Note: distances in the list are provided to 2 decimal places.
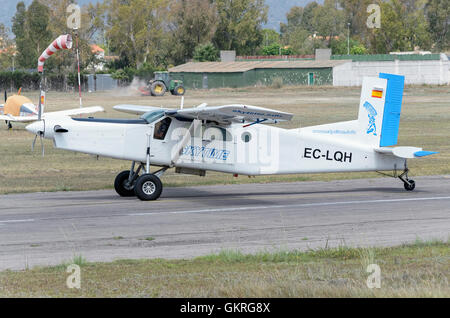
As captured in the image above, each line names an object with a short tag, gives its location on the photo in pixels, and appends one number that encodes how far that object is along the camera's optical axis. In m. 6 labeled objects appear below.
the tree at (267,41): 188.25
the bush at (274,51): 129.12
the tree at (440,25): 124.88
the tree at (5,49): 133.12
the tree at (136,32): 118.38
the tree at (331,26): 159.88
